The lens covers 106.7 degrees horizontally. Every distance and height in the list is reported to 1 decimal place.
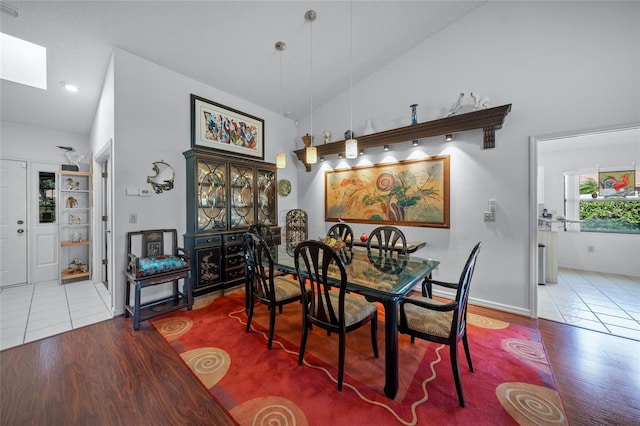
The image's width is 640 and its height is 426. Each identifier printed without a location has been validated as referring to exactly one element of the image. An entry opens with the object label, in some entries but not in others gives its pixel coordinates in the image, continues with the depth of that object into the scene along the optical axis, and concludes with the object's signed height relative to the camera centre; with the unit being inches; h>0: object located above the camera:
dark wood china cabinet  123.9 -0.1
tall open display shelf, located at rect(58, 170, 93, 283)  158.9 -8.0
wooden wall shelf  108.4 +43.2
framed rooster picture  164.1 +19.0
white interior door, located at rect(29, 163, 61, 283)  153.5 -18.2
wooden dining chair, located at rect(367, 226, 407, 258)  107.6 -16.3
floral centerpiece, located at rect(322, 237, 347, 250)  103.0 -13.9
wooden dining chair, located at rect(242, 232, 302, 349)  84.7 -29.6
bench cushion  102.1 -23.6
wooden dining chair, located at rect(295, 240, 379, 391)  65.6 -30.2
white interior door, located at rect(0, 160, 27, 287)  144.9 -5.9
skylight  107.4 +71.4
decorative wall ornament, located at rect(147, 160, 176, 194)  118.6 +17.7
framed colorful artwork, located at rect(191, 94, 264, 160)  134.0 +51.6
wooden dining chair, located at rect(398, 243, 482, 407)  61.2 -30.9
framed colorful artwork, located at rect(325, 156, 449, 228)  131.0 +11.0
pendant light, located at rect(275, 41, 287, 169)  120.3 +27.6
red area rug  58.2 -49.4
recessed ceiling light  122.0 +66.2
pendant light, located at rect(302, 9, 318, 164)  108.0 +88.2
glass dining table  62.7 -20.5
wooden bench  101.7 -25.5
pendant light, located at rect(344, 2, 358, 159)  101.2 +72.9
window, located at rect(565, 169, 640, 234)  162.6 +6.8
